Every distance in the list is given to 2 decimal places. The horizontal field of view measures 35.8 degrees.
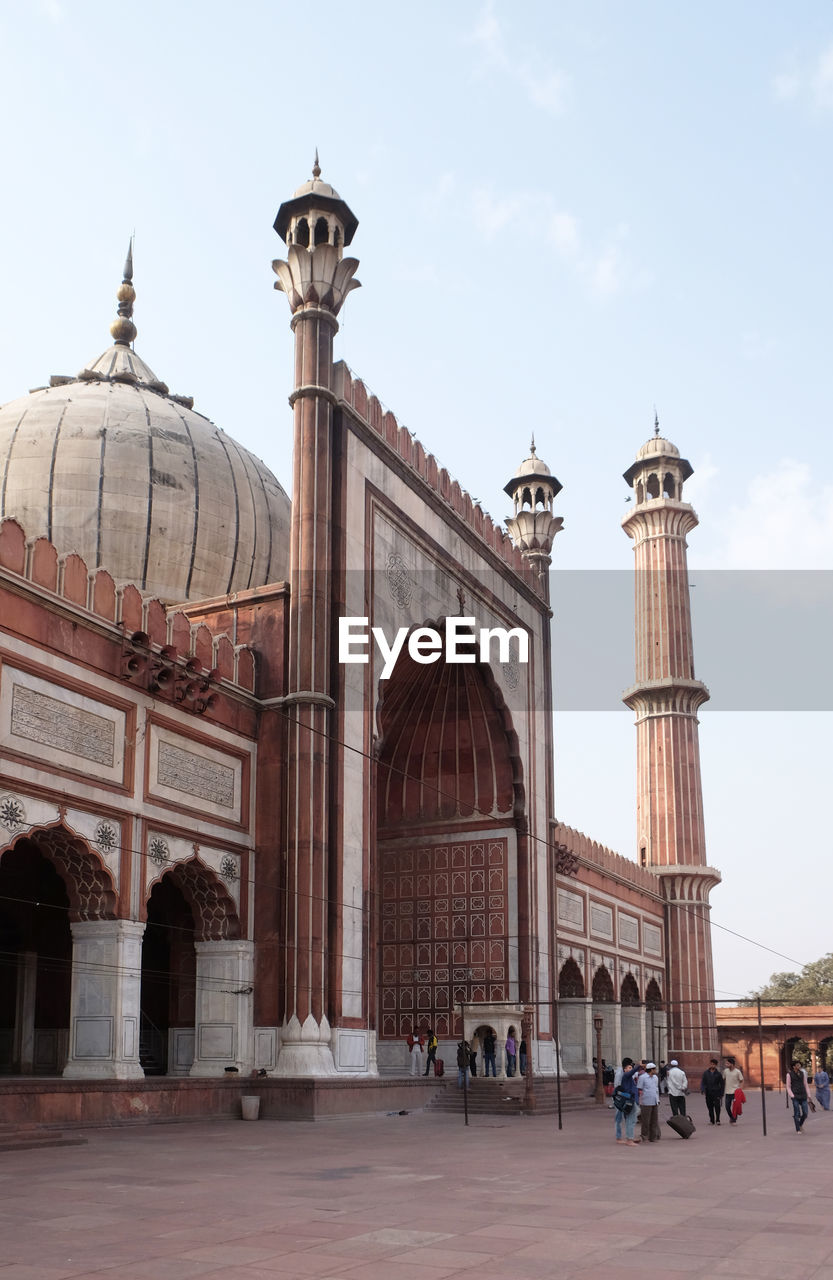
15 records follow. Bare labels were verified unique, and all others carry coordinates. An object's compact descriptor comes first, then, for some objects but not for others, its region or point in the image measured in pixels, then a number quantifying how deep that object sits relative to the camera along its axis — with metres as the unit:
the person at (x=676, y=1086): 15.39
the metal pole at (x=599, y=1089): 23.30
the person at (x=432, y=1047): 22.57
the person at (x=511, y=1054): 21.50
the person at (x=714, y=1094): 18.08
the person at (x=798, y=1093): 15.71
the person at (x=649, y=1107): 14.05
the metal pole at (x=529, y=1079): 19.58
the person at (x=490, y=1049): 21.67
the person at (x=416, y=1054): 22.27
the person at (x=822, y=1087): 21.11
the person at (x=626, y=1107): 13.84
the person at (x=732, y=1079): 19.29
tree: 68.12
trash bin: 16.25
